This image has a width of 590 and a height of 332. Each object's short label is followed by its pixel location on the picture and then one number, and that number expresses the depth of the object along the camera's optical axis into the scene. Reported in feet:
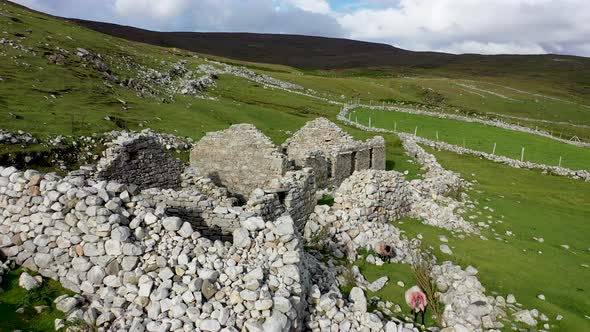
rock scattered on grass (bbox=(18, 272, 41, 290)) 25.40
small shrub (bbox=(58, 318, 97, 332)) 23.02
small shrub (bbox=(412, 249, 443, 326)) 34.76
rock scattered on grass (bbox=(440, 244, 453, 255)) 46.50
